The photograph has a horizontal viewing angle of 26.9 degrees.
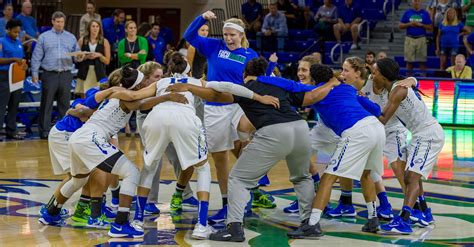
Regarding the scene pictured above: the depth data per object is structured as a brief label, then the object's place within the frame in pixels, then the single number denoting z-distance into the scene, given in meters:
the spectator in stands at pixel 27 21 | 19.34
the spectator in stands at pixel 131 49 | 17.23
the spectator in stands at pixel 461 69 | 20.16
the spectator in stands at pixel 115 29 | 20.55
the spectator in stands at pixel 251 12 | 25.02
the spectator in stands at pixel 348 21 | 23.48
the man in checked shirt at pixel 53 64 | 16.58
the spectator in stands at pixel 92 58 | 17.03
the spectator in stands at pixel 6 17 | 19.20
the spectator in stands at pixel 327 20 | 23.81
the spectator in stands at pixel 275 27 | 23.89
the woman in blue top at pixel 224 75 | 9.99
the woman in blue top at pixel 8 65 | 16.33
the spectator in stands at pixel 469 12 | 23.03
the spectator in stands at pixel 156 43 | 19.98
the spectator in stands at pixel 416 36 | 21.95
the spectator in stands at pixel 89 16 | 19.42
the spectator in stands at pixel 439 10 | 22.53
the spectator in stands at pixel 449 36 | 21.59
